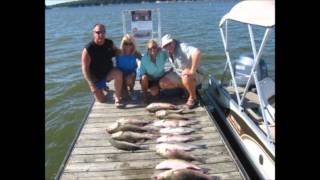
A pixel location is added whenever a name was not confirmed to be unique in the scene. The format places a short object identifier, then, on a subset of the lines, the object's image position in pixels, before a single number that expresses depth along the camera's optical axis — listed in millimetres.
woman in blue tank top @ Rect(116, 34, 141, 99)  4555
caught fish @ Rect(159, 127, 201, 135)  3822
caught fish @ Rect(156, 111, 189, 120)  4145
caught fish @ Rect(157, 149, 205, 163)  3278
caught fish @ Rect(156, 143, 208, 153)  3402
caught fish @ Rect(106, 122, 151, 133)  3865
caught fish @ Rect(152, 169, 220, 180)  2886
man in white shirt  4282
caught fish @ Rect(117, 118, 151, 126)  3953
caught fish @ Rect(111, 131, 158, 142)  3690
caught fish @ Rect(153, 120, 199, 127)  3973
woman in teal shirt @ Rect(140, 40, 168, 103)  4405
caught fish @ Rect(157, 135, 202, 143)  3642
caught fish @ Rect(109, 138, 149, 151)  3536
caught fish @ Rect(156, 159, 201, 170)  3058
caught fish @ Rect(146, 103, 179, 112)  4354
